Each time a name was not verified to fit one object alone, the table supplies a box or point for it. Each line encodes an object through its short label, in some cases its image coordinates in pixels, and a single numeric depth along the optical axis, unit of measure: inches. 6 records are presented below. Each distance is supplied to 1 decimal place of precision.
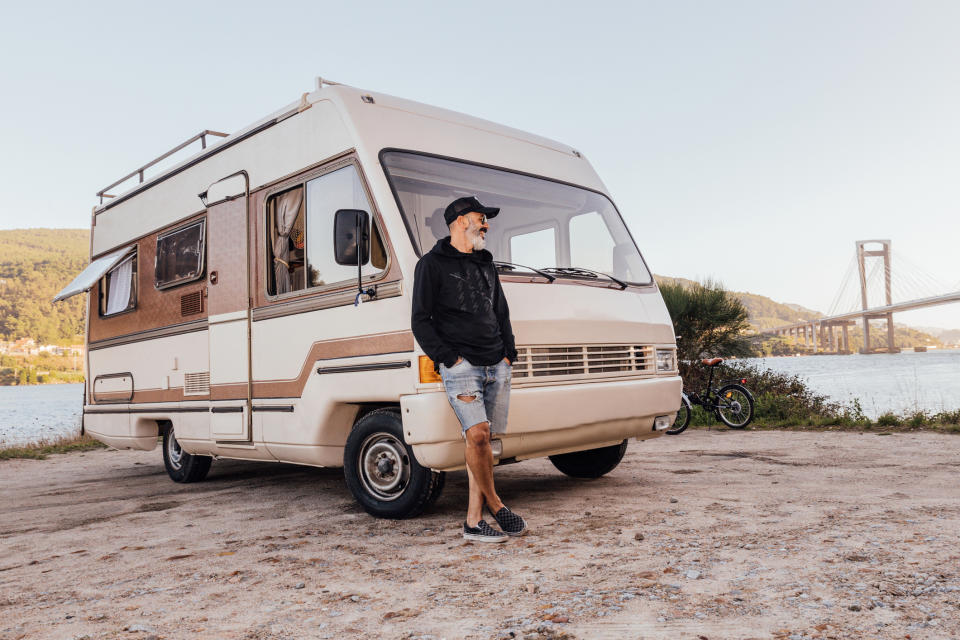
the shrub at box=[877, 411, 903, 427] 406.3
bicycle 449.7
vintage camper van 189.0
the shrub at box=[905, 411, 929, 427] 394.9
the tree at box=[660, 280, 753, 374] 624.4
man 170.7
